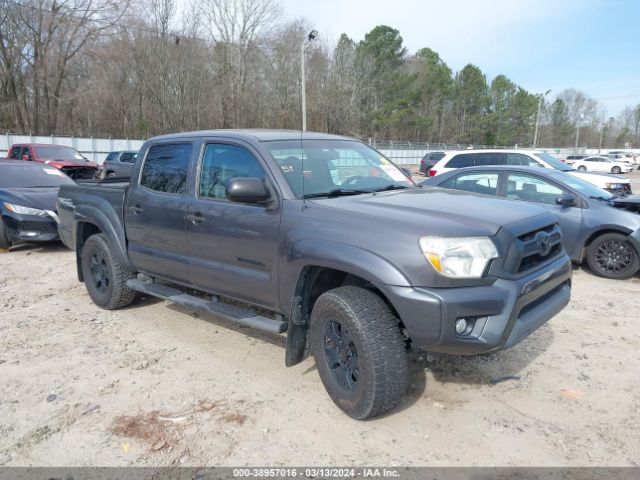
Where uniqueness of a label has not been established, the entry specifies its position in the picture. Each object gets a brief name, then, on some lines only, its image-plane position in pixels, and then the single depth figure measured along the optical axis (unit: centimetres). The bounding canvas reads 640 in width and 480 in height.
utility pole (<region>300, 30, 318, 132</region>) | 2289
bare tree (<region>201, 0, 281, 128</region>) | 4181
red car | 1530
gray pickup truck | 280
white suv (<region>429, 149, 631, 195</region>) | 1172
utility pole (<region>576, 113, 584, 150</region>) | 8634
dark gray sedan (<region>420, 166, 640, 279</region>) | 638
